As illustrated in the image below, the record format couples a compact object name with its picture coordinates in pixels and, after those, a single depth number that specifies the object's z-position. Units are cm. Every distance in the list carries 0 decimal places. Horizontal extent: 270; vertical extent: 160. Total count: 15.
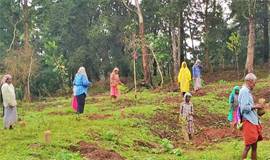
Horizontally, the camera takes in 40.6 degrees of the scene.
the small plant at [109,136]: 913
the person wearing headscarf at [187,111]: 1067
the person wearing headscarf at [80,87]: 1256
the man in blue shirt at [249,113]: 679
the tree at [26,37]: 2677
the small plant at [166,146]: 898
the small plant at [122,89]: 2381
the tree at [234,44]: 2625
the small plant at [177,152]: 844
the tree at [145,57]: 2314
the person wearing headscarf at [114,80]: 1706
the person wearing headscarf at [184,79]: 1605
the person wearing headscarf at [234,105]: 1144
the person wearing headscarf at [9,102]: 1091
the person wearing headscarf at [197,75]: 1748
